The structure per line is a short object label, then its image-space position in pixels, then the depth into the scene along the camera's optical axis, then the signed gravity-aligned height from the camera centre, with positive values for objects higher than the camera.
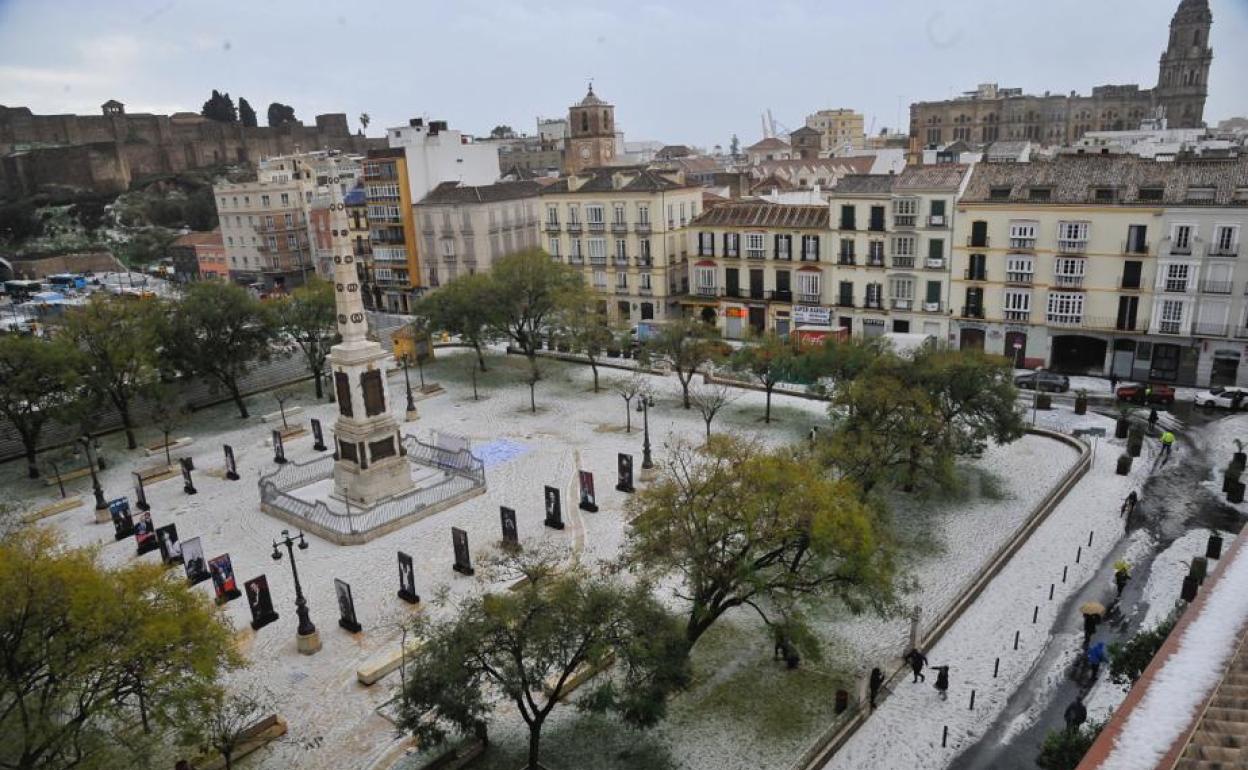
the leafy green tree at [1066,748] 15.76 -11.25
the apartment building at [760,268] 54.91 -7.27
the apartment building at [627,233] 59.69 -4.72
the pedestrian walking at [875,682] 20.25 -12.50
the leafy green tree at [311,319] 45.34 -7.21
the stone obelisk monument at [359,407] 31.84 -8.63
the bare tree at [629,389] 39.91 -11.90
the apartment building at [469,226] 69.31 -4.29
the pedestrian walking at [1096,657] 20.91 -12.56
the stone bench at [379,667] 21.56 -12.43
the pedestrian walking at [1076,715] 18.44 -12.34
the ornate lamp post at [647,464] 33.66 -11.91
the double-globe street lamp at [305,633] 23.06 -12.10
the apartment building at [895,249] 49.59 -5.80
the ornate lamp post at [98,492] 32.59 -11.40
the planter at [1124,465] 32.78 -12.40
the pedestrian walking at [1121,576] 24.95 -12.67
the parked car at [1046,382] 44.50 -12.44
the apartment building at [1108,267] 42.44 -6.61
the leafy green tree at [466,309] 47.97 -7.58
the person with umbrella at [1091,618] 22.58 -12.52
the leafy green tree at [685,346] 41.78 -8.93
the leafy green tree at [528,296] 48.12 -6.96
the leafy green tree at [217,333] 42.06 -7.25
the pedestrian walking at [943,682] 20.53 -12.77
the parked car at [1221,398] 40.62 -12.55
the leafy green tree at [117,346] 38.22 -6.91
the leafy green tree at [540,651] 15.84 -9.08
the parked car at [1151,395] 41.59 -12.52
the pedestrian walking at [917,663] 21.02 -12.54
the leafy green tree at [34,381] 35.47 -7.67
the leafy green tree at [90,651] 14.65 -8.13
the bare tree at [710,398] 37.75 -11.86
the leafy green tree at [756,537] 18.80 -8.32
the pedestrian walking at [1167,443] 34.38 -12.34
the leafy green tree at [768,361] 39.81 -9.43
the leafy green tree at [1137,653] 17.23 -10.49
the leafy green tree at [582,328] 46.16 -8.65
